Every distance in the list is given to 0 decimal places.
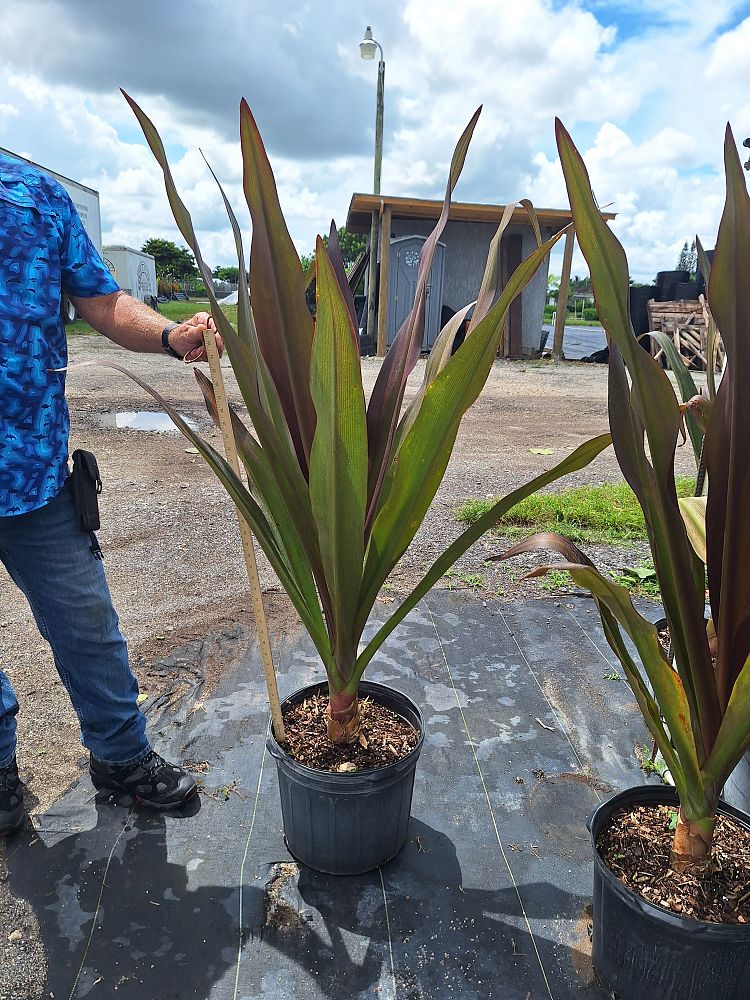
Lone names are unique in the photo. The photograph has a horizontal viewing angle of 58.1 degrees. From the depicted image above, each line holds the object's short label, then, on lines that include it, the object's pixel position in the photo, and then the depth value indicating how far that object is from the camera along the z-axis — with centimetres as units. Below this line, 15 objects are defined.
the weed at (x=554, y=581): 251
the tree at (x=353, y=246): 2959
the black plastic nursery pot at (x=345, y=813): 122
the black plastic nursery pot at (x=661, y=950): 93
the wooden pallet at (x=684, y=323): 1022
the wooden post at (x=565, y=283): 962
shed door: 988
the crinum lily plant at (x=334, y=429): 99
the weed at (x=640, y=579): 251
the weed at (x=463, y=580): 252
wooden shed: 938
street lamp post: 1048
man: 126
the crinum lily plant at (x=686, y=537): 82
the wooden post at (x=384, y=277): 924
